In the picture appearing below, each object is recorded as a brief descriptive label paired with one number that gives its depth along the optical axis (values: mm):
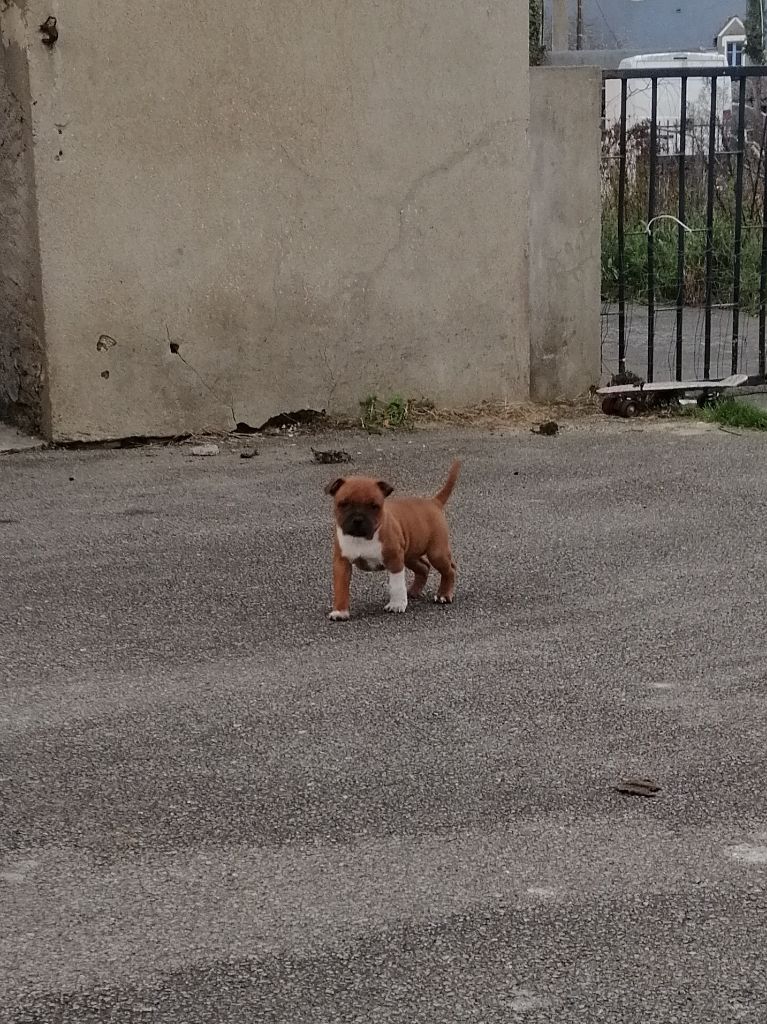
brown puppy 5047
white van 24297
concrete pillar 9016
